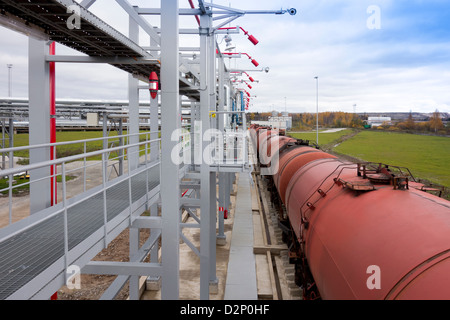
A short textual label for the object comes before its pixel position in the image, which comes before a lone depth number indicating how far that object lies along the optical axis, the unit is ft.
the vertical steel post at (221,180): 40.81
